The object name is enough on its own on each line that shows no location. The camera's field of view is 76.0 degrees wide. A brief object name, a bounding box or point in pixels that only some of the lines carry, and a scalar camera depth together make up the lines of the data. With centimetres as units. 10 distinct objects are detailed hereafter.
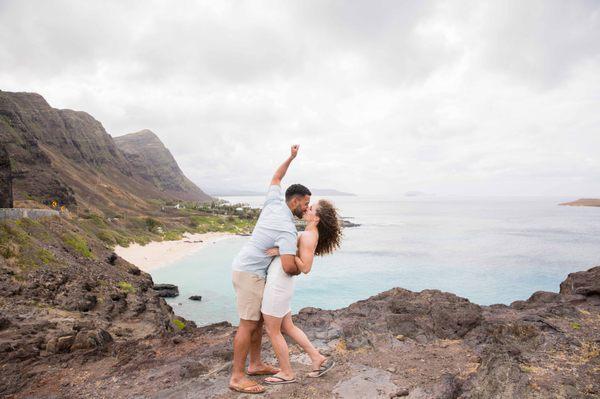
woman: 500
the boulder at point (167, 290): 2863
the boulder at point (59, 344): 738
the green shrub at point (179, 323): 1422
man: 490
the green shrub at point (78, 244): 2058
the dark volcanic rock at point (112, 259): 2276
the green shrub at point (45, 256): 1538
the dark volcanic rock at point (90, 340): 761
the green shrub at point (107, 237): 4180
